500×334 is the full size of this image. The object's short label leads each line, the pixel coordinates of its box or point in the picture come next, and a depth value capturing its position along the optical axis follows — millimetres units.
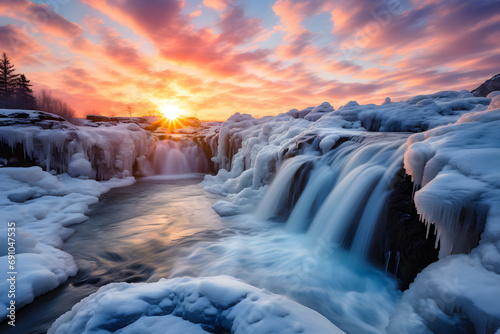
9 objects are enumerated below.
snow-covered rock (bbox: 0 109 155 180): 9586
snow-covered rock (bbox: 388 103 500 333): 1480
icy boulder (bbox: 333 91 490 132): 6696
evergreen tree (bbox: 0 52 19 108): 32562
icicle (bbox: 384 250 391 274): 3305
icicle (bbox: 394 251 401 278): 3143
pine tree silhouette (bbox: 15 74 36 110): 30288
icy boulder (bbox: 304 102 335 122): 13291
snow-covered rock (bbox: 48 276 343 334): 1737
